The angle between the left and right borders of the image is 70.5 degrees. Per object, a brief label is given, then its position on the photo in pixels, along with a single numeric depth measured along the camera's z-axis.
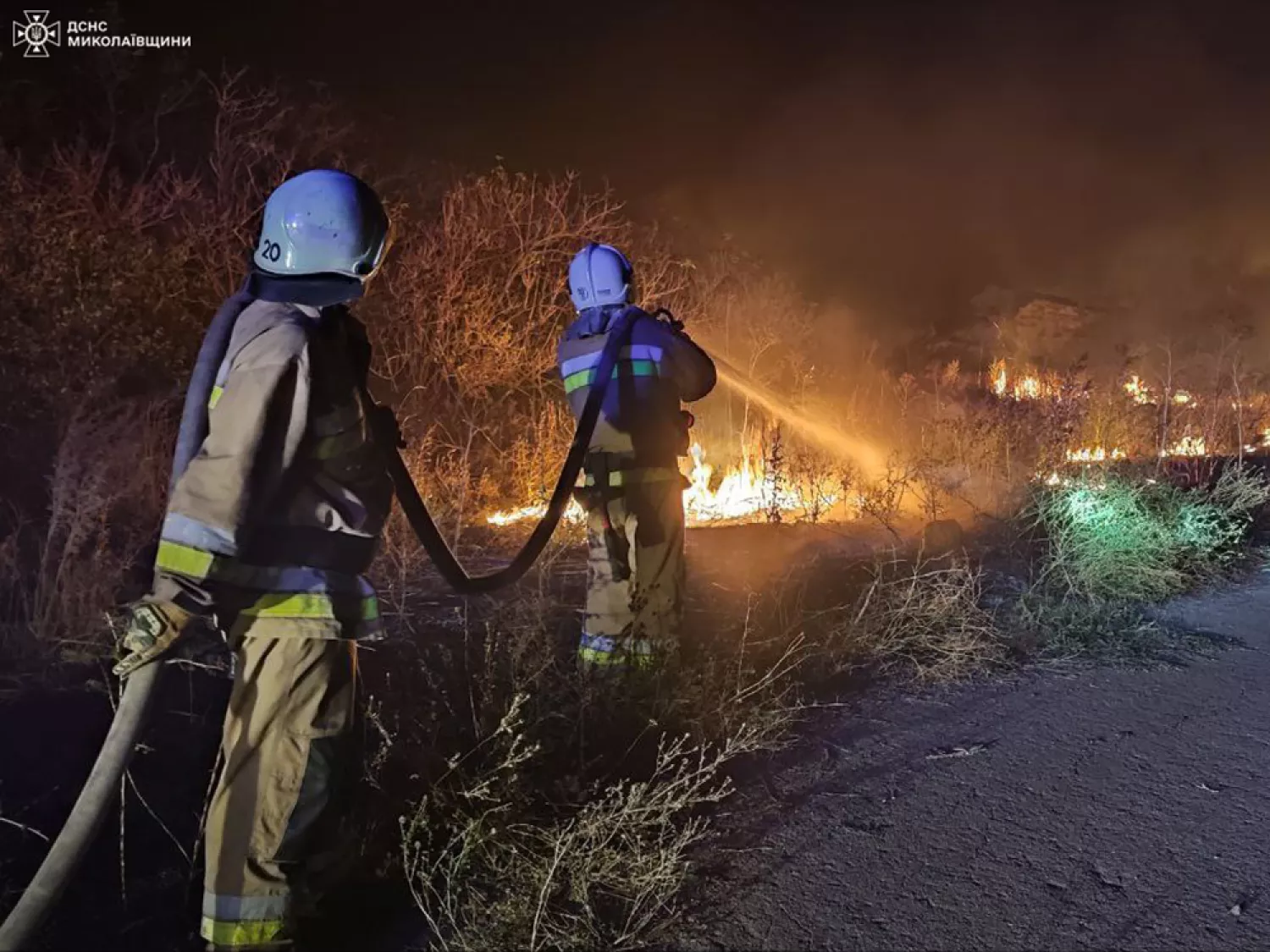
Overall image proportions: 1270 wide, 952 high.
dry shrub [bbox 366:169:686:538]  7.62
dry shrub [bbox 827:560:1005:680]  4.46
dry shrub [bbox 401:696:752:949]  2.26
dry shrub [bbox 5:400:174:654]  4.06
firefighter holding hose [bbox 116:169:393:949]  1.95
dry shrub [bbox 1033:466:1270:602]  5.80
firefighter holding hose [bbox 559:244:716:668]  3.70
